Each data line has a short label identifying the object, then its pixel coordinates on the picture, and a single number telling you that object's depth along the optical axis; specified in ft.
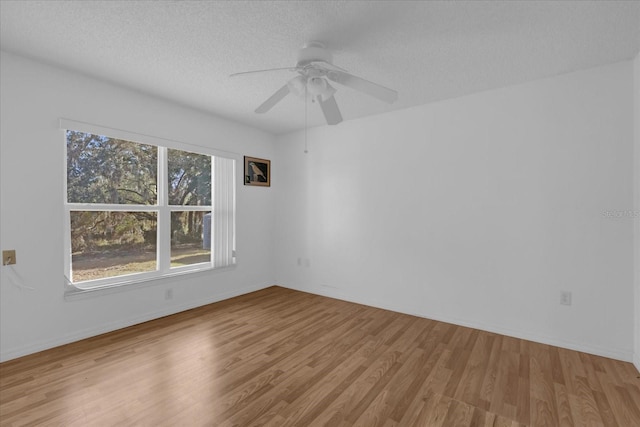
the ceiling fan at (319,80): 6.49
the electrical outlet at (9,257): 7.70
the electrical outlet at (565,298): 8.70
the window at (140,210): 9.31
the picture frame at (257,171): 14.39
